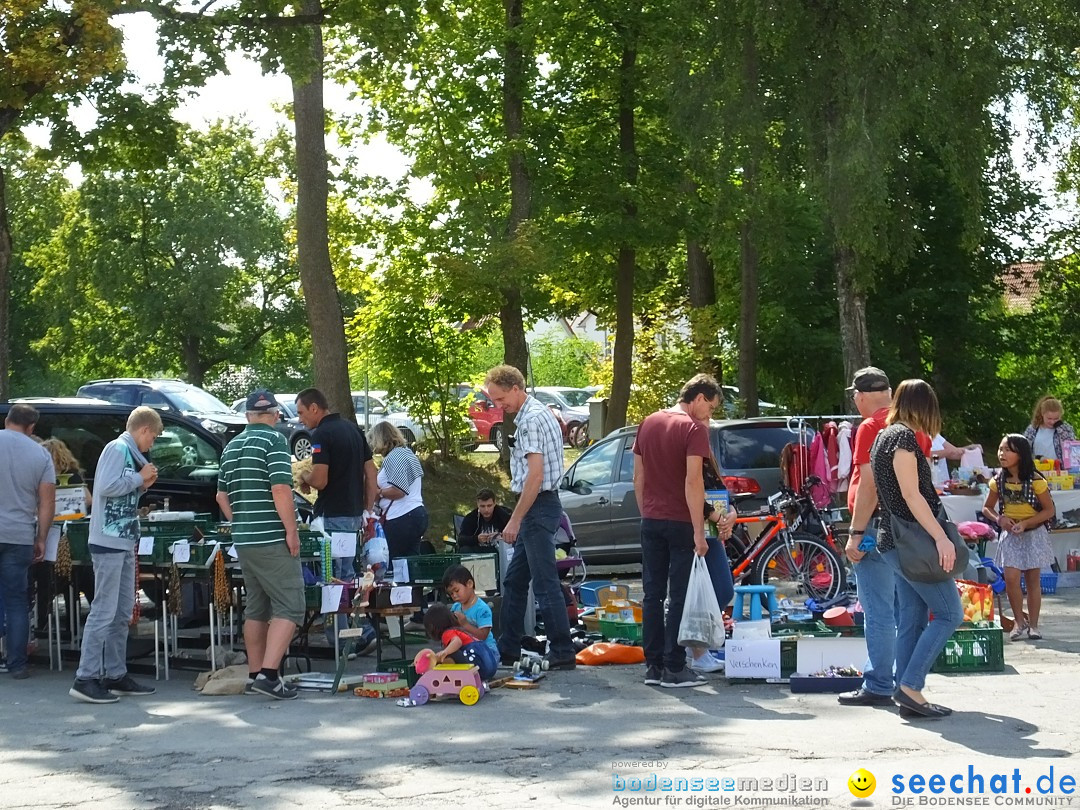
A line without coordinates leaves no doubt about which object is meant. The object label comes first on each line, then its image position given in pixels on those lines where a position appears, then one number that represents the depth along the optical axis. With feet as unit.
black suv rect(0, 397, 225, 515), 46.57
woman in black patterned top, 25.94
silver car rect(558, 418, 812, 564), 50.42
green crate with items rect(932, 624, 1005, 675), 31.91
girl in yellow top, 36.81
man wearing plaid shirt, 33.30
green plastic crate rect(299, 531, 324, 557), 33.17
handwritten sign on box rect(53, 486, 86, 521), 37.04
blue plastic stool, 35.83
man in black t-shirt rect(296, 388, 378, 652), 36.24
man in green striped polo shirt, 30.68
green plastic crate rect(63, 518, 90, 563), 35.37
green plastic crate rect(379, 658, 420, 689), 31.35
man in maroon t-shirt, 30.76
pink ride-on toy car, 30.07
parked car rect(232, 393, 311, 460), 86.99
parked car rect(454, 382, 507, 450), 114.51
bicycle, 41.55
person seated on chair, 40.88
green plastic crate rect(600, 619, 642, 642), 36.06
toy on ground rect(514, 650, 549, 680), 32.35
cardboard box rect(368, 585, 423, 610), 32.73
